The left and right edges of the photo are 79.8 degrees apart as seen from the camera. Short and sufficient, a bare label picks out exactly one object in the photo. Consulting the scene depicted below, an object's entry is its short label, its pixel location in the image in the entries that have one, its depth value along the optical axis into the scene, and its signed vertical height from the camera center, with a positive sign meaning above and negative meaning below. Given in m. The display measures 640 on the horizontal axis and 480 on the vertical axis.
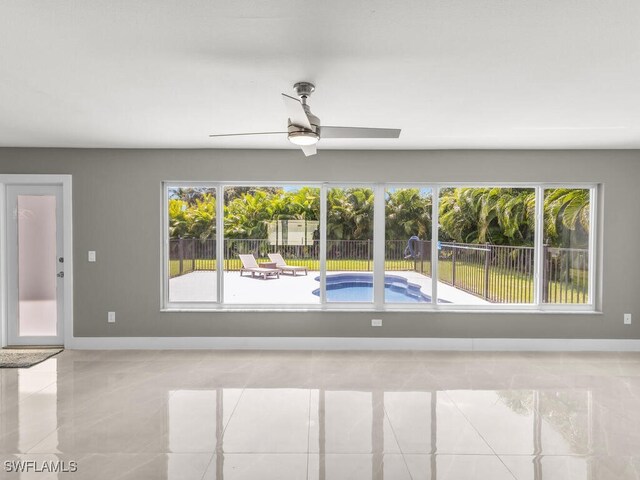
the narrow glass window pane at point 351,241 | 4.91 -0.09
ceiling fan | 2.52 +0.74
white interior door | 4.72 -0.39
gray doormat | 4.11 -1.40
